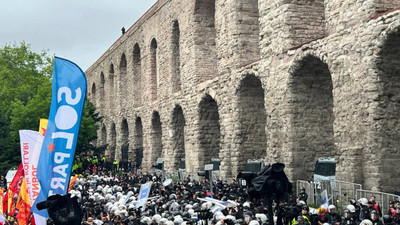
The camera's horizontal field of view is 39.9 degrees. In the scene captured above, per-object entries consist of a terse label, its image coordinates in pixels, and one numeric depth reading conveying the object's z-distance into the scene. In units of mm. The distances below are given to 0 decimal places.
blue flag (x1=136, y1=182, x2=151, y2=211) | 16083
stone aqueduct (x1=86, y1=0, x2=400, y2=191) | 16062
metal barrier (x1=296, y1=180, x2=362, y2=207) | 16406
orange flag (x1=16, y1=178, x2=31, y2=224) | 13875
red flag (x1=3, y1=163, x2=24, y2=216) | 16455
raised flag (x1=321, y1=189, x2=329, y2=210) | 14303
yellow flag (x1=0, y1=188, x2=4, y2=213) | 17441
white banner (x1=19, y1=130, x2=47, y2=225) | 13292
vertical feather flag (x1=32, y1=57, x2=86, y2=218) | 10461
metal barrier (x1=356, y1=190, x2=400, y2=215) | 14820
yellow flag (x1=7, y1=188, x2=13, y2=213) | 16462
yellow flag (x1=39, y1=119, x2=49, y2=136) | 16078
